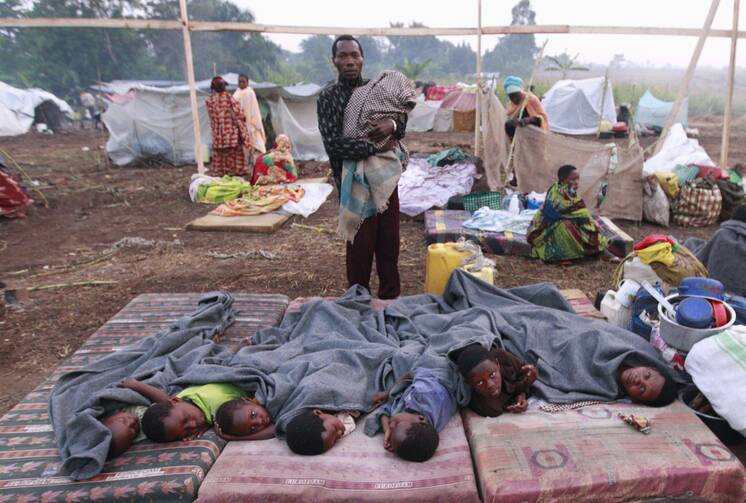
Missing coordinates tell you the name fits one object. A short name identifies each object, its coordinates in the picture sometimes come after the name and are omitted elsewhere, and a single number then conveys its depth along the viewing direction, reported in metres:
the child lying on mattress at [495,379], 2.17
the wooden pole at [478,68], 7.11
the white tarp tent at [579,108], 16.23
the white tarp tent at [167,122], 10.91
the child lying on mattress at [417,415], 1.97
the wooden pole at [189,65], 7.03
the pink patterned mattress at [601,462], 1.85
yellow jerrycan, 3.81
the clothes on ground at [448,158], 8.38
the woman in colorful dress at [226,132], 8.48
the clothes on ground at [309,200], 7.03
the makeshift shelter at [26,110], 17.23
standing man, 3.21
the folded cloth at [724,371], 2.07
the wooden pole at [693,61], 6.49
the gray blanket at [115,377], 1.98
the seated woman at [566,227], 4.90
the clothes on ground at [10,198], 6.73
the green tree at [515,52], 47.42
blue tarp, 16.27
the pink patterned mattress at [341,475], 1.84
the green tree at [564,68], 19.29
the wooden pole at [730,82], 6.58
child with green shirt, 2.07
